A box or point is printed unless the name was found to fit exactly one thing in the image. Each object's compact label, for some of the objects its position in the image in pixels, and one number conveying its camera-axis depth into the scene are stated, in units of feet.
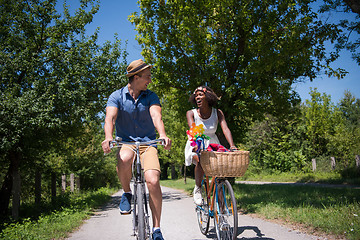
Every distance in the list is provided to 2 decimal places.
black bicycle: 10.23
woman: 16.03
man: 11.30
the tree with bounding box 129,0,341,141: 36.50
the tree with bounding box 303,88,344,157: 86.89
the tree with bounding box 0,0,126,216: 32.48
